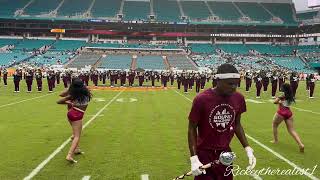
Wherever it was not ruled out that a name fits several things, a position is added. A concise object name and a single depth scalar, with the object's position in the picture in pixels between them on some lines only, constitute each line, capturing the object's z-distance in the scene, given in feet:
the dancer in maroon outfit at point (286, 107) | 33.40
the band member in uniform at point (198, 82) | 111.12
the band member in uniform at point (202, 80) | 118.63
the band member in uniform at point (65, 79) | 127.13
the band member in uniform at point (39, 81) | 108.41
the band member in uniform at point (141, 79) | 142.92
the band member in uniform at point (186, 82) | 112.27
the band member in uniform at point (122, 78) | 142.10
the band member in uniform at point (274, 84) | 94.89
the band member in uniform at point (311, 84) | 92.22
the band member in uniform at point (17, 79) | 100.79
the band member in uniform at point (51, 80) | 110.01
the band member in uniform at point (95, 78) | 145.71
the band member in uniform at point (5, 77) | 131.75
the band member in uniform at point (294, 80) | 91.40
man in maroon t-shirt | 15.39
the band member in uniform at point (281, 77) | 108.82
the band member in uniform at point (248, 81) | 115.95
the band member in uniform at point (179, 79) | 131.44
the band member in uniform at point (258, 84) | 94.63
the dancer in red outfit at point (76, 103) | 29.53
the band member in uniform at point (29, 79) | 101.75
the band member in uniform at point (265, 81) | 111.26
